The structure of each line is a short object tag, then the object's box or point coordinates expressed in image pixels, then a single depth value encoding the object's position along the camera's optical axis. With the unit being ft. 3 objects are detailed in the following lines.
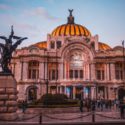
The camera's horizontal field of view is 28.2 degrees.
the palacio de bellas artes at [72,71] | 182.60
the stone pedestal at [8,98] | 64.59
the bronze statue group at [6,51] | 69.10
